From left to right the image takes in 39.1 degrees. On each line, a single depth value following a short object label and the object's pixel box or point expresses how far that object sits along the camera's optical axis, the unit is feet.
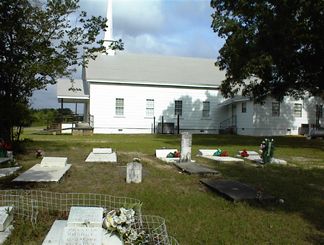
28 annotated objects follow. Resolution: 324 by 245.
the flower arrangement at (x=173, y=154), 54.24
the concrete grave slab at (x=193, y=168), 41.32
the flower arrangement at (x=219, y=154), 58.95
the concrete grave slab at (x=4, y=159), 45.70
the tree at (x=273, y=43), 69.62
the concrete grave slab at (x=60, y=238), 17.29
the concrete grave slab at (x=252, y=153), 60.51
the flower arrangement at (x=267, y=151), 51.31
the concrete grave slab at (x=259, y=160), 52.63
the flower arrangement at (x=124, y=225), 17.87
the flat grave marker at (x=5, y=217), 20.38
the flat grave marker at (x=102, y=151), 57.47
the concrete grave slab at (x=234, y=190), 29.45
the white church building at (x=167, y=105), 119.96
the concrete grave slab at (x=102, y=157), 50.61
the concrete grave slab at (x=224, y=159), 53.99
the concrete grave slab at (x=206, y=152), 59.90
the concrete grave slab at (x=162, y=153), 55.88
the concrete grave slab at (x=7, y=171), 38.23
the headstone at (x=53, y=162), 42.19
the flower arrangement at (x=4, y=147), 49.12
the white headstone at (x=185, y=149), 50.28
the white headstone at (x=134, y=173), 36.29
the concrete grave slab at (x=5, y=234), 19.45
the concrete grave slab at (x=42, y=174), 34.36
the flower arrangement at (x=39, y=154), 52.80
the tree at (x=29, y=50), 54.29
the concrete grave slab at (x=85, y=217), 17.69
